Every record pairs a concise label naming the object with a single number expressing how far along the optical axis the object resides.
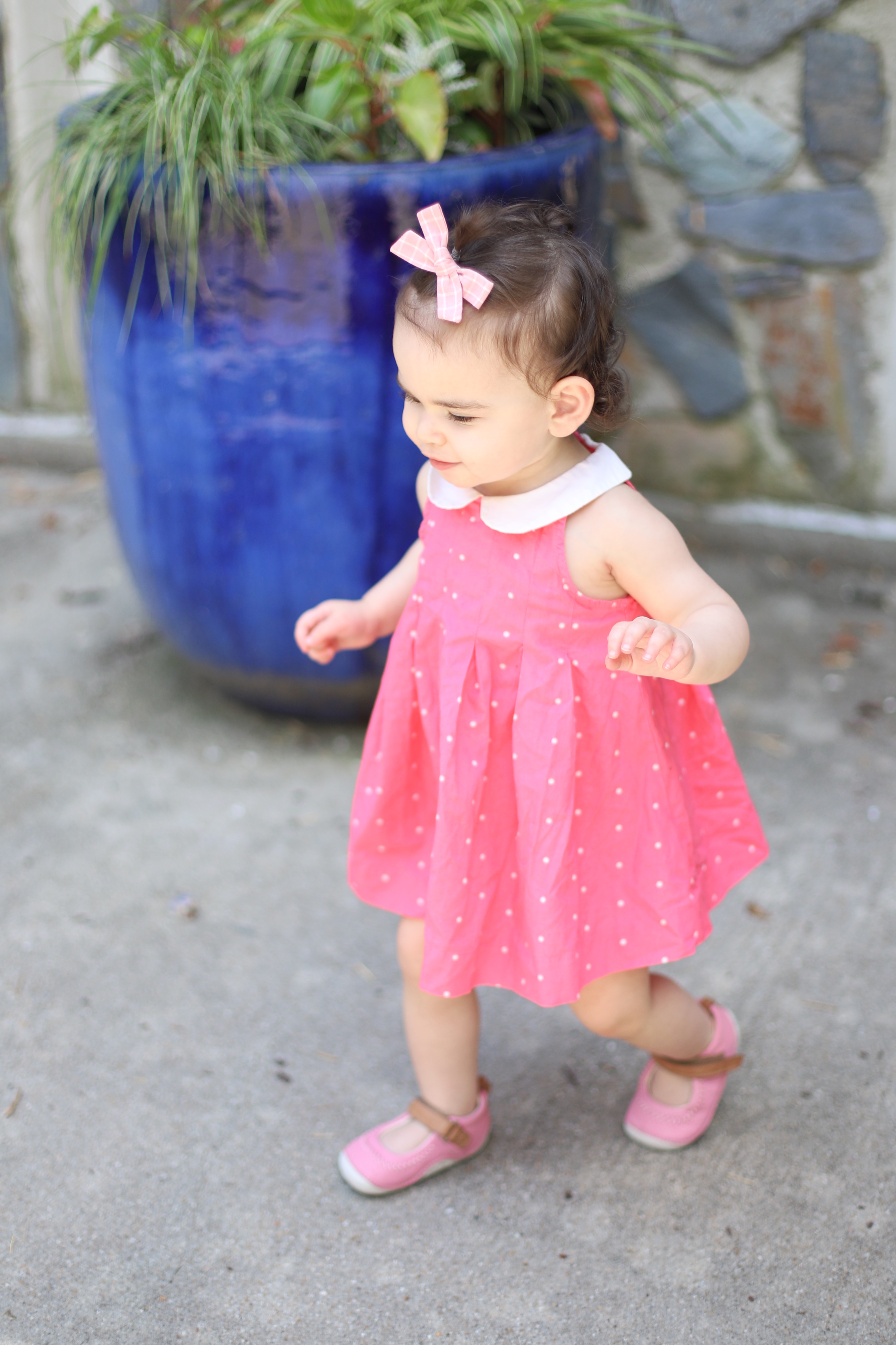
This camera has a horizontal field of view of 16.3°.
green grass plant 2.84
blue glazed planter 2.87
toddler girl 2.41
